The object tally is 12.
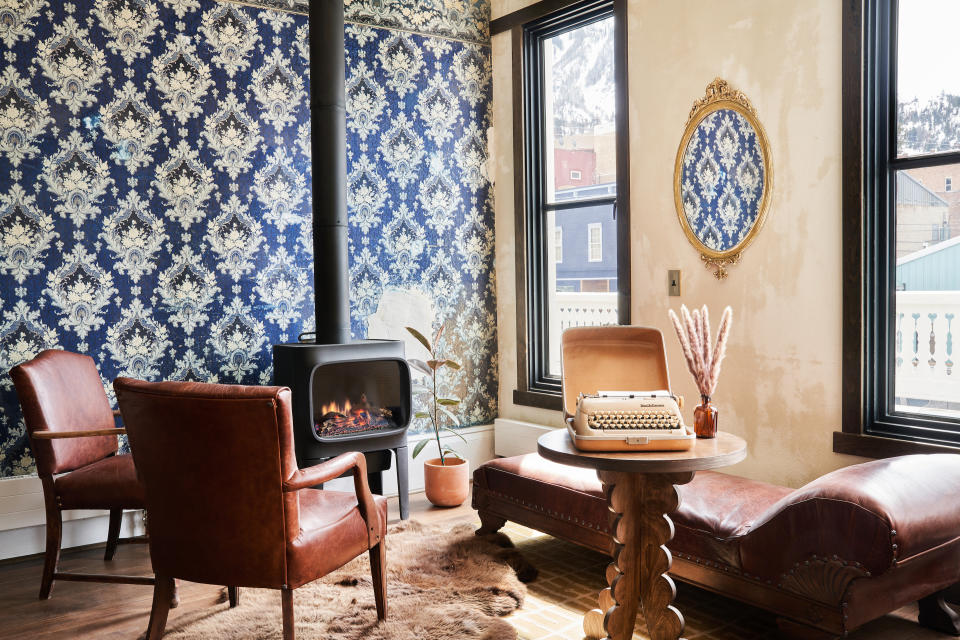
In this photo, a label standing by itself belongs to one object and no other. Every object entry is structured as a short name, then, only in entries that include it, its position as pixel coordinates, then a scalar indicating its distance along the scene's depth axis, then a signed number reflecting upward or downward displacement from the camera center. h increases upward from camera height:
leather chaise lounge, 2.42 -0.90
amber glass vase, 2.71 -0.51
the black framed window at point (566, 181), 4.96 +0.62
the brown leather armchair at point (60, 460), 3.34 -0.76
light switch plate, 4.28 -0.05
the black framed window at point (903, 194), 3.28 +0.31
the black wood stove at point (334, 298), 4.27 -0.10
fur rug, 2.93 -1.30
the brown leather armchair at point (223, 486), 2.47 -0.65
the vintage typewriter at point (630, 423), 2.46 -0.47
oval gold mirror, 3.85 +0.49
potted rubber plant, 4.65 -1.12
